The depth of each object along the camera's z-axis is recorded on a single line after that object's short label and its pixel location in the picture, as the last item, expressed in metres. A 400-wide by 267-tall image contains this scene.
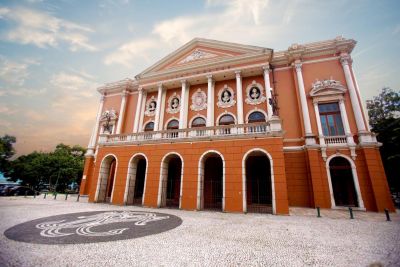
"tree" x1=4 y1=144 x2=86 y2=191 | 32.50
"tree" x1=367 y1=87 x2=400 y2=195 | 16.59
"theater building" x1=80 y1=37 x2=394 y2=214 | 11.90
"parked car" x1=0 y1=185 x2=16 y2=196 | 20.06
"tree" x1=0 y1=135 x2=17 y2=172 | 31.70
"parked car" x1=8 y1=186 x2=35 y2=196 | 20.97
